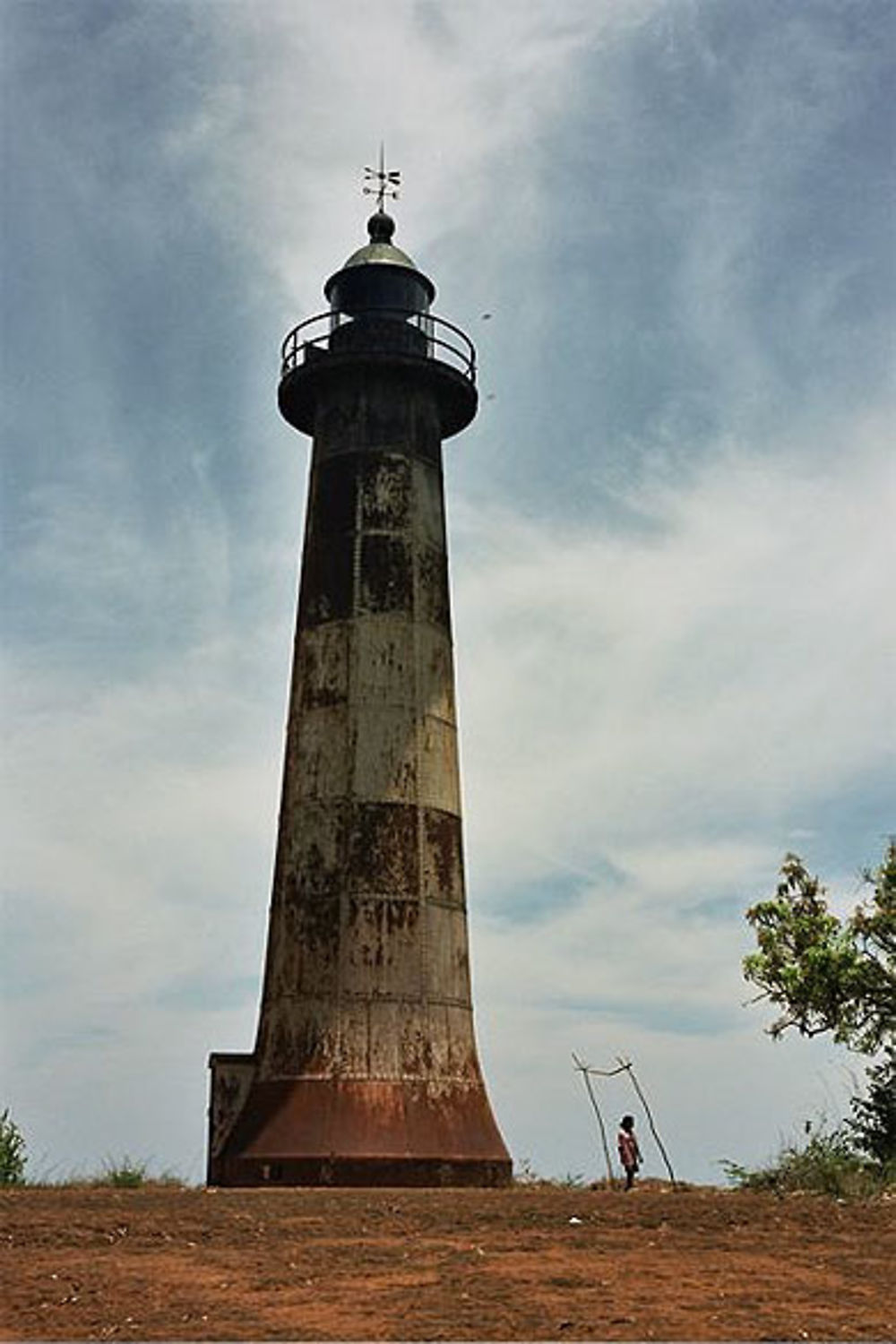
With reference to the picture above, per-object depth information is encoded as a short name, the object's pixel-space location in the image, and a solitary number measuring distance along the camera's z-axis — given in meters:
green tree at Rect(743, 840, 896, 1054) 23.67
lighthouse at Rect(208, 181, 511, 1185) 20.73
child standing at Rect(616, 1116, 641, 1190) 20.02
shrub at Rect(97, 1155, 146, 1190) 20.09
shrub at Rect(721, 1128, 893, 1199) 17.97
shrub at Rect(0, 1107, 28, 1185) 21.00
